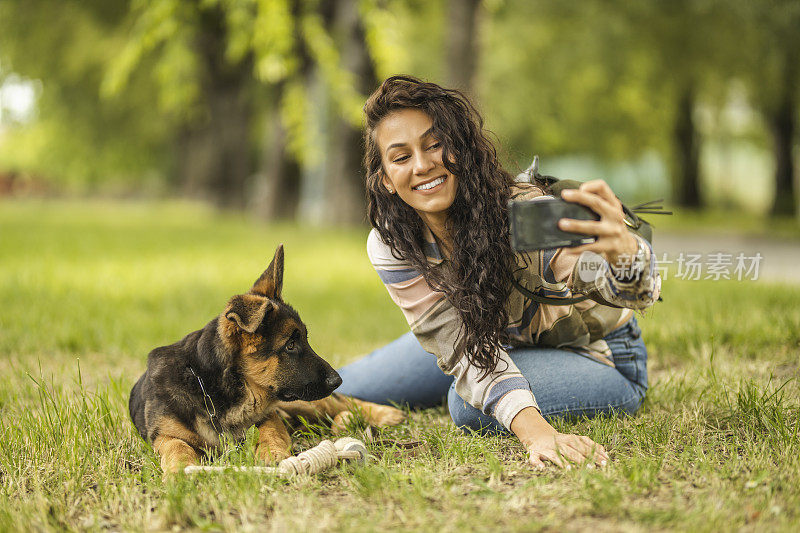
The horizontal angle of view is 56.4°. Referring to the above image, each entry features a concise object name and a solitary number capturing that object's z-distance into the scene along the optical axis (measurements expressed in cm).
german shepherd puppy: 340
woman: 328
